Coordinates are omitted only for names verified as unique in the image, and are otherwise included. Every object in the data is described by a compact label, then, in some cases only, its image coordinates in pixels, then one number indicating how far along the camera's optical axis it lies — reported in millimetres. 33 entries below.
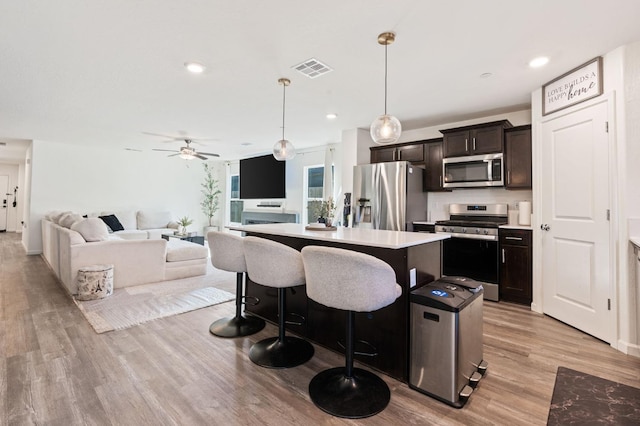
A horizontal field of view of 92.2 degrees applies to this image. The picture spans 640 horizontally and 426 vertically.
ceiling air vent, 2898
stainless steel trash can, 1843
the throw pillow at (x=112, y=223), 6774
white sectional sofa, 3922
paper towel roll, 3932
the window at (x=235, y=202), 9297
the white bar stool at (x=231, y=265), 2713
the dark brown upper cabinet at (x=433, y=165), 4609
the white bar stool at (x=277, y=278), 2213
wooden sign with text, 2793
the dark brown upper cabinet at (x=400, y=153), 4828
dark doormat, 1764
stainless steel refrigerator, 4441
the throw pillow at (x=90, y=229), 4090
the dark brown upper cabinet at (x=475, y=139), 3957
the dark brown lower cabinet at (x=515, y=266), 3621
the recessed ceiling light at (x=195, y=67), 2969
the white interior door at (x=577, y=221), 2779
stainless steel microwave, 3986
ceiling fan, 5973
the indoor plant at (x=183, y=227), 6719
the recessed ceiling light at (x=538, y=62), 2797
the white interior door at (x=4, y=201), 10492
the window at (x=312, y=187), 7047
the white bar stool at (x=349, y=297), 1741
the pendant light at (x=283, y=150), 3643
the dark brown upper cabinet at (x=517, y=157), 3818
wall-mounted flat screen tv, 7414
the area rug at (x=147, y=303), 3111
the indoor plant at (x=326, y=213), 3100
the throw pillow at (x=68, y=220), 4577
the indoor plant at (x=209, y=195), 9344
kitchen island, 2082
